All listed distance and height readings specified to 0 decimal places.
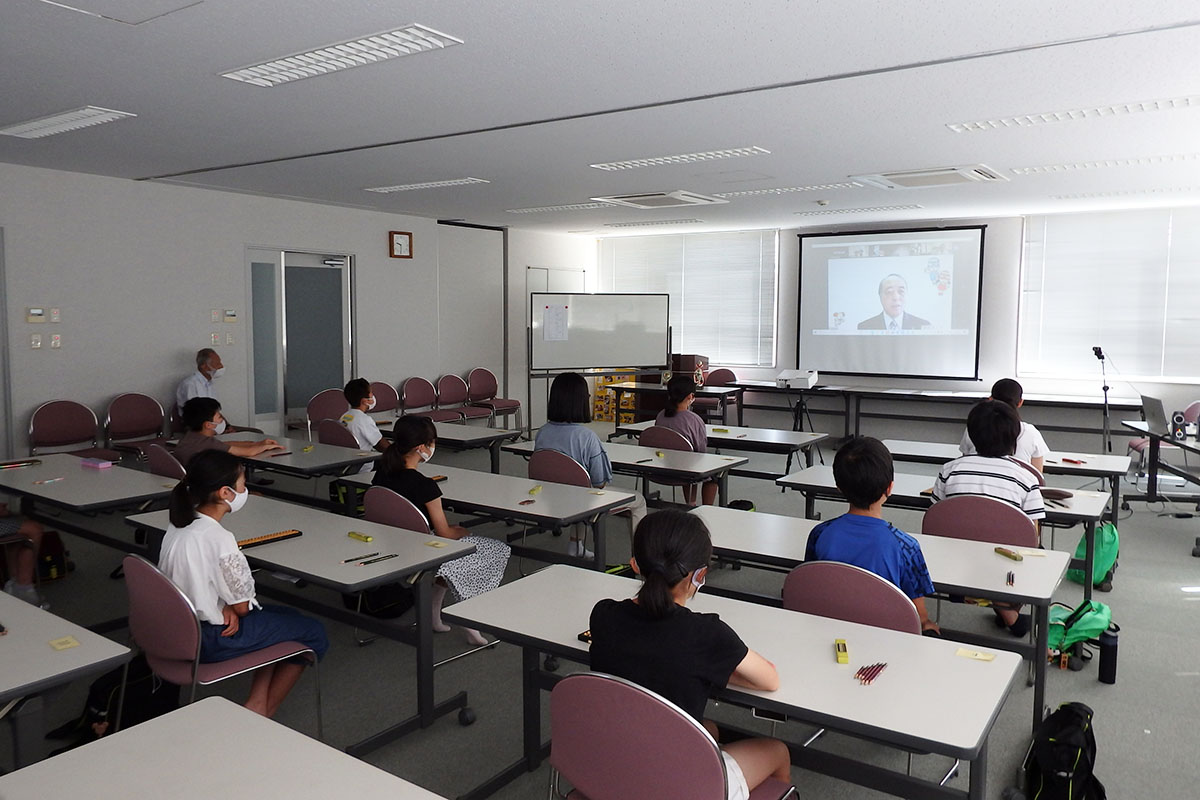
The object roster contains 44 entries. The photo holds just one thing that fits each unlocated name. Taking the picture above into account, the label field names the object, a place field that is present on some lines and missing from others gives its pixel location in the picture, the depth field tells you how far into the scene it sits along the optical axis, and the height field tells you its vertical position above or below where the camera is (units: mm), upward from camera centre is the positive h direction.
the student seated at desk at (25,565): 4477 -1342
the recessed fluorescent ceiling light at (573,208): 8617 +1367
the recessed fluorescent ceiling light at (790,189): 7176 +1340
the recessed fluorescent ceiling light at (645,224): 10188 +1426
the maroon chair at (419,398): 9367 -793
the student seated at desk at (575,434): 5023 -630
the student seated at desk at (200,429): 4887 -635
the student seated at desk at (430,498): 3797 -798
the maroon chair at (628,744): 1669 -887
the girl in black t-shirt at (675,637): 1878 -719
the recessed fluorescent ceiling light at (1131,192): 7367 +1384
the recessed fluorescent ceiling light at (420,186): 7023 +1311
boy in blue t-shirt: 2727 -680
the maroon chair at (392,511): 3668 -838
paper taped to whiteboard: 10547 +115
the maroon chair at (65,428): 6457 -836
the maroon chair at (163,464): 4762 -826
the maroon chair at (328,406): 8234 -784
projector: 10086 -547
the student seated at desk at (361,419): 6023 -668
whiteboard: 10539 +31
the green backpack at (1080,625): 3791 -1354
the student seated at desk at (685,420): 6141 -656
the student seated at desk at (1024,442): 4871 -629
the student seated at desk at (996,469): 3727 -613
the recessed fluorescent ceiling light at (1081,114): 4273 +1260
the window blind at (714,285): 11117 +722
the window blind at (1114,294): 8516 +511
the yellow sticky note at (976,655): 2196 -865
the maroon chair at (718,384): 10492 -653
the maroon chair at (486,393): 9914 -777
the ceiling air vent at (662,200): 7832 +1352
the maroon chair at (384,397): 9094 -752
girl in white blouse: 2768 -827
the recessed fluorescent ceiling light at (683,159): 5679 +1297
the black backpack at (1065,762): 2613 -1387
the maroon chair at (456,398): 9539 -825
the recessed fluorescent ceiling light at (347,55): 3334 +1214
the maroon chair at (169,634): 2586 -1013
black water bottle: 3627 -1422
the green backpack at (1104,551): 4820 -1261
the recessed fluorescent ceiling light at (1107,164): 5850 +1323
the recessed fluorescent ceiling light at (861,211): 8648 +1390
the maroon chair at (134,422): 6906 -825
